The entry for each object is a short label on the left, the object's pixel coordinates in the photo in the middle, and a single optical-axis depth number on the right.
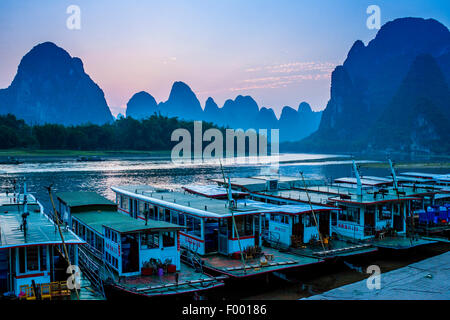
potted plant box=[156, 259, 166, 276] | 14.87
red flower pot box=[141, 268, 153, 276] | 14.73
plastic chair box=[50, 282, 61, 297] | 12.22
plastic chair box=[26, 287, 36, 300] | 12.13
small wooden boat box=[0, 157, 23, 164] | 81.91
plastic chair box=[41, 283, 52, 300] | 12.07
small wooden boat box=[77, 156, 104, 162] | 96.78
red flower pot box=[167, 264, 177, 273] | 15.07
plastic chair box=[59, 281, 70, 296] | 12.36
